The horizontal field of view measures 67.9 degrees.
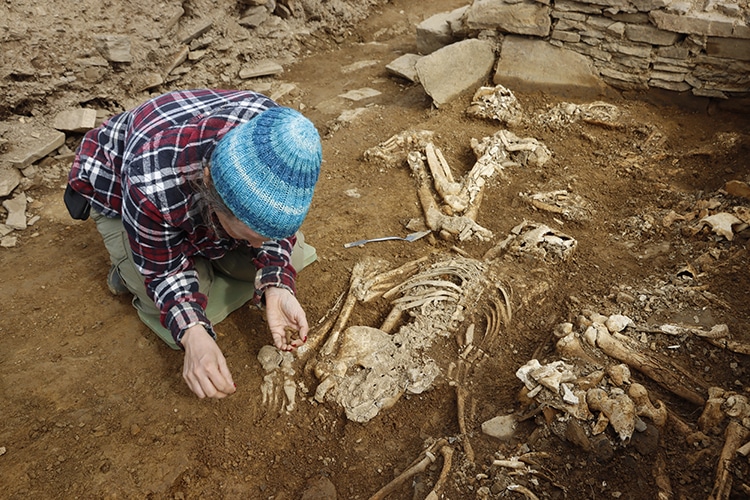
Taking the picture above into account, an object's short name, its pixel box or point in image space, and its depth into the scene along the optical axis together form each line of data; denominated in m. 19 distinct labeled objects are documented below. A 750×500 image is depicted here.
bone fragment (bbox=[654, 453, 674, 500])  1.93
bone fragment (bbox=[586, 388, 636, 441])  2.10
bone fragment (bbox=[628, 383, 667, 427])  2.16
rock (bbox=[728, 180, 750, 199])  3.51
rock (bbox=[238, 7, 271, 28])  6.09
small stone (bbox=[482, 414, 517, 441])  2.28
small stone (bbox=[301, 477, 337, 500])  2.25
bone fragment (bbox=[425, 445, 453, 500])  2.06
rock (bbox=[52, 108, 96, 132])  4.50
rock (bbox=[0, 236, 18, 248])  3.75
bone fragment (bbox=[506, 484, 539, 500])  2.00
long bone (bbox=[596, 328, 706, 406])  2.29
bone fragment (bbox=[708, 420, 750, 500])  1.86
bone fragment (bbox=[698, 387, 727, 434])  2.09
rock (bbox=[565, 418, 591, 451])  2.11
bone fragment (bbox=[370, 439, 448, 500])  2.18
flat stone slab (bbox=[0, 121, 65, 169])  4.23
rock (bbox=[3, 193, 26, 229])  3.91
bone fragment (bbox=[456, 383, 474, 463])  2.22
